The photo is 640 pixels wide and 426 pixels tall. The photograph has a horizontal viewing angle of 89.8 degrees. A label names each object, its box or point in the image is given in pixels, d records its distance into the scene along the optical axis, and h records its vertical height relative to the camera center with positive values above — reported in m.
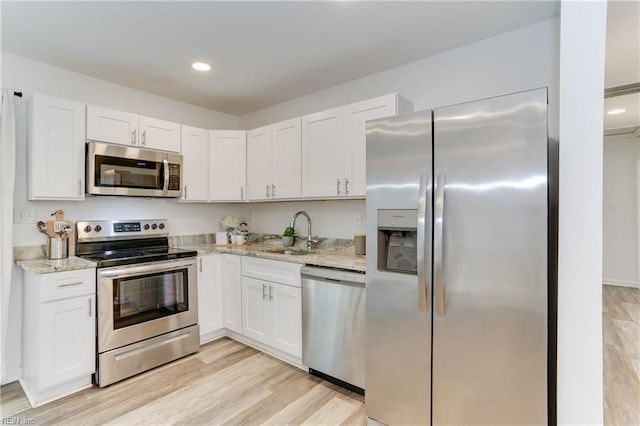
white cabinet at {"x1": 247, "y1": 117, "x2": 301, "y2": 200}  3.11 +0.55
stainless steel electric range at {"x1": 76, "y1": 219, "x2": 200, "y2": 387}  2.43 -0.70
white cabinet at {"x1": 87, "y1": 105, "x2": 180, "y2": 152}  2.72 +0.77
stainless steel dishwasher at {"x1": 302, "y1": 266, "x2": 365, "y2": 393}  2.21 -0.81
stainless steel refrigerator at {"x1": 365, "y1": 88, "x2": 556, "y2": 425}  1.47 -0.26
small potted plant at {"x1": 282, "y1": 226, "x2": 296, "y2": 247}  3.40 -0.23
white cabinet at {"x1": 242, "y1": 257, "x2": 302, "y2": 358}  2.64 -0.79
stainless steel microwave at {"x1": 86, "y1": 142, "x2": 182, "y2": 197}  2.69 +0.39
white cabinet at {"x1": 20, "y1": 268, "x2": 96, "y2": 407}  2.17 -0.85
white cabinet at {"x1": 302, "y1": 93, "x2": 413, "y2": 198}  2.54 +0.59
